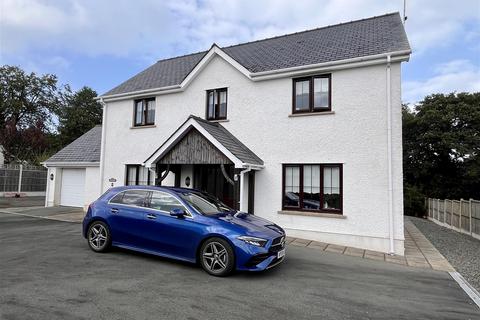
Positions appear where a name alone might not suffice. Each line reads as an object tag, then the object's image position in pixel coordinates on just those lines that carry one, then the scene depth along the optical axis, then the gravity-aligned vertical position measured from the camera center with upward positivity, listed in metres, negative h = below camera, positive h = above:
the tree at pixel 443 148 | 32.50 +4.06
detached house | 10.05 +1.80
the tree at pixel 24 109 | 29.78 +7.97
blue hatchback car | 6.14 -0.96
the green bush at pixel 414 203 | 30.81 -1.45
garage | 17.44 +0.25
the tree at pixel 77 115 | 42.09 +8.22
